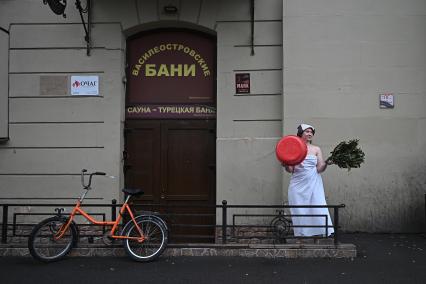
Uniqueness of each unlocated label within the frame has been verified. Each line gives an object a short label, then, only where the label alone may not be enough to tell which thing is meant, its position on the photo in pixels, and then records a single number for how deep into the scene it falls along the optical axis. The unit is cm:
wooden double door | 938
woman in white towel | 757
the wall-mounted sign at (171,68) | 951
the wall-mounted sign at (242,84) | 912
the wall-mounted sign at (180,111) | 947
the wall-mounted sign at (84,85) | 924
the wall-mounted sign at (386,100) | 878
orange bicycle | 684
